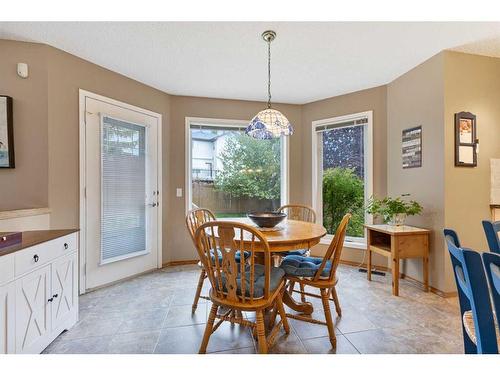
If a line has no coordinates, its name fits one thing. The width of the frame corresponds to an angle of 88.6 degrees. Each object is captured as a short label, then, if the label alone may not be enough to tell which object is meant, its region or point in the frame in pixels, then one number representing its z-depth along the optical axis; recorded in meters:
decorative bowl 2.07
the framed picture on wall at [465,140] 2.50
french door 2.70
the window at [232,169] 3.71
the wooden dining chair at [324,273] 1.75
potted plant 2.67
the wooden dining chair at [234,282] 1.48
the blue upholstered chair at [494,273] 0.79
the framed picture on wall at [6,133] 2.20
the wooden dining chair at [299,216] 2.36
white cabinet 1.43
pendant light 2.20
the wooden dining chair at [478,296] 0.86
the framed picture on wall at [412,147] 2.77
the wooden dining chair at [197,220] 2.23
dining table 1.65
